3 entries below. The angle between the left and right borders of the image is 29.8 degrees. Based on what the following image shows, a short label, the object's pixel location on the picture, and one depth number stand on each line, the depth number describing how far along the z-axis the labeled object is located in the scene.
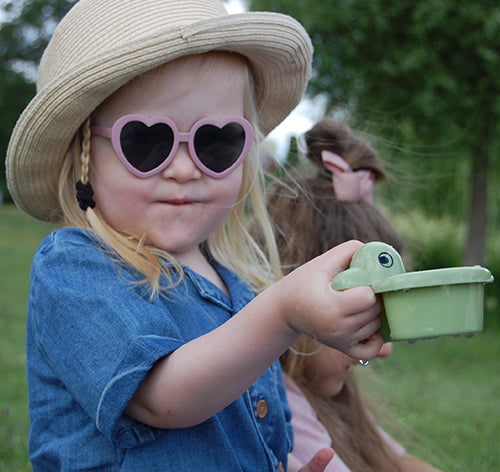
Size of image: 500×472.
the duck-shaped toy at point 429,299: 0.61
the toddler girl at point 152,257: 0.67
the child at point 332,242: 1.04
